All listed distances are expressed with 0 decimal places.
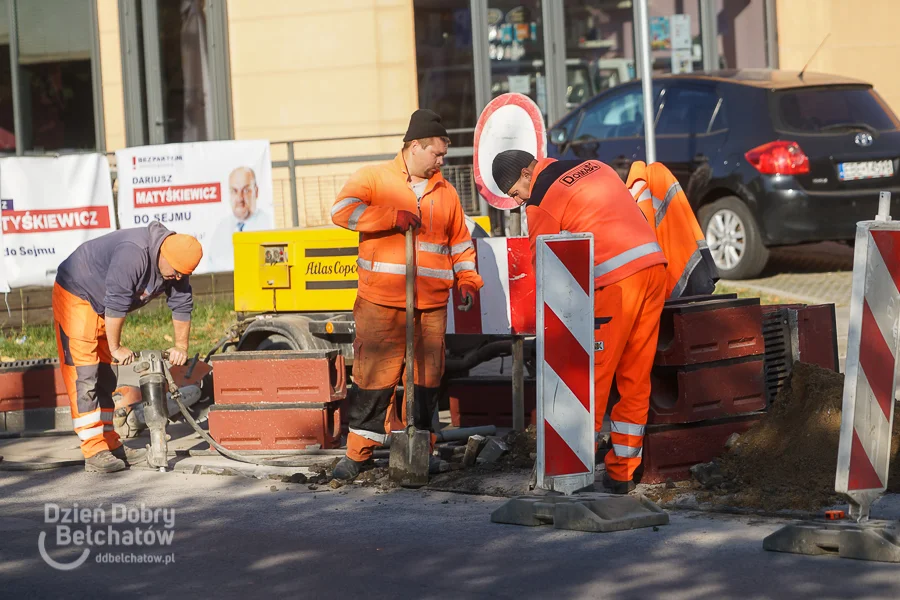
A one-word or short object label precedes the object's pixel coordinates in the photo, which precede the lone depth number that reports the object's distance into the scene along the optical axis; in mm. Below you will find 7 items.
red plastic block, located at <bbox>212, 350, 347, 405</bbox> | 13004
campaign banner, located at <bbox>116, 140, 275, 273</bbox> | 21808
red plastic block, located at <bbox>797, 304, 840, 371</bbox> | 12266
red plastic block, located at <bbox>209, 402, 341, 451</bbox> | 13051
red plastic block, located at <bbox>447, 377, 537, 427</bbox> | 13860
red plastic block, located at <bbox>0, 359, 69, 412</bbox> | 15478
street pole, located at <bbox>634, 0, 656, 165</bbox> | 17465
